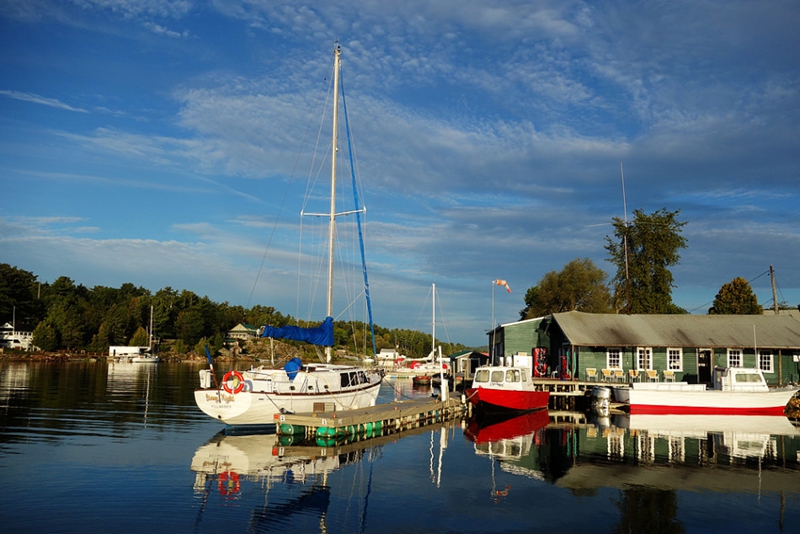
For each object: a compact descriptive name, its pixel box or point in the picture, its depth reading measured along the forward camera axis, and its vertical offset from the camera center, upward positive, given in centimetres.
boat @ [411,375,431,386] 7133 -442
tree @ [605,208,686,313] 6638 +897
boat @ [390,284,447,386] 7269 -388
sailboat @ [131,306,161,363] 11294 -346
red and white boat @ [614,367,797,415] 3725 -311
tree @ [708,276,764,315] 7488 +560
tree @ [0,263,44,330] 11062 +703
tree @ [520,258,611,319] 7494 +640
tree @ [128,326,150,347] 12725 -5
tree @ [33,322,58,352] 11081 +16
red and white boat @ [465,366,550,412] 3619 -275
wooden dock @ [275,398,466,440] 2477 -347
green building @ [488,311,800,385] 4388 -39
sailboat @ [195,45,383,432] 2650 -216
